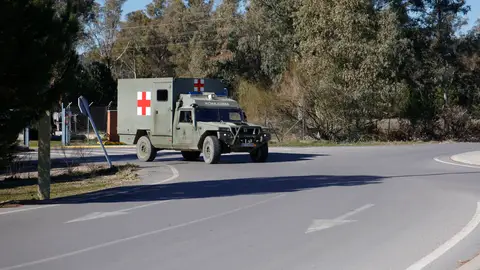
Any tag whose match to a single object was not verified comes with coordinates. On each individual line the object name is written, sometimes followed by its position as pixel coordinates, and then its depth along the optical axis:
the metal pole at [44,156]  14.23
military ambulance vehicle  23.16
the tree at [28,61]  12.76
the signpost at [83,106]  21.45
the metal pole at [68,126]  34.69
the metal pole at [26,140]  27.81
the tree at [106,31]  64.38
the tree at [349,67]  40.44
